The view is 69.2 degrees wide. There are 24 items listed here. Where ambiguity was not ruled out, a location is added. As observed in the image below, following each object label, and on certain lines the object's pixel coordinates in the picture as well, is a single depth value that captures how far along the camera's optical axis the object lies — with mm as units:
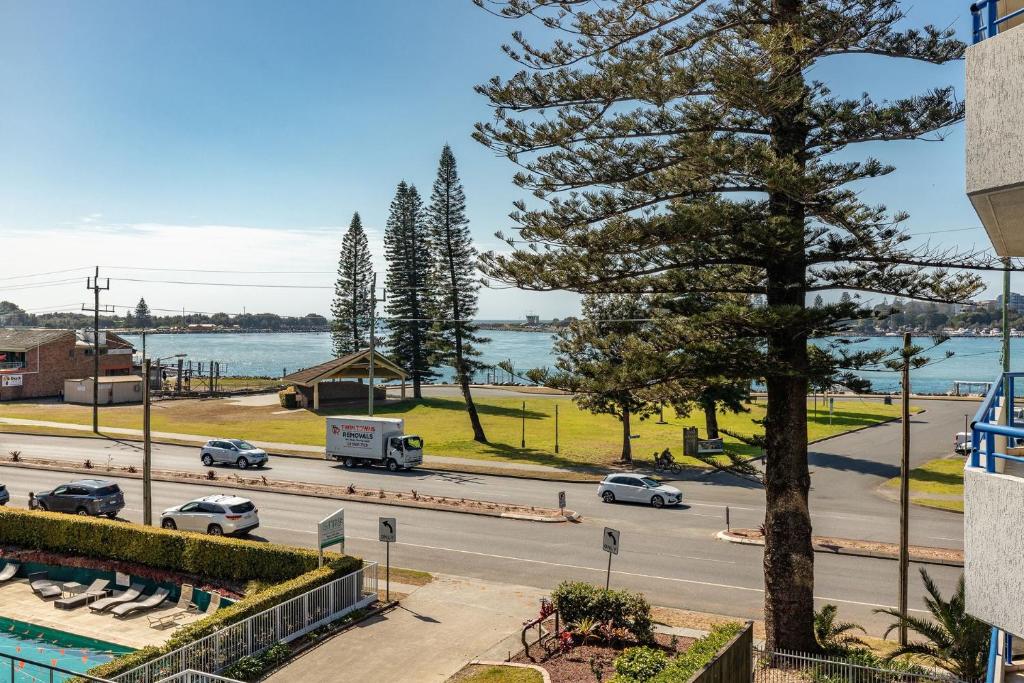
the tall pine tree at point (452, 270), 55781
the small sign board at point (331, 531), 19125
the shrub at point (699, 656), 11008
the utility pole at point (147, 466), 24141
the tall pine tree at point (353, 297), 81875
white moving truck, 38750
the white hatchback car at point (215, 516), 25109
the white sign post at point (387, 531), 19328
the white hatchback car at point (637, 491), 31109
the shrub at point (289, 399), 62188
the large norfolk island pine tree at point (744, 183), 13906
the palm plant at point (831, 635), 15041
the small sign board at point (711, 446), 42562
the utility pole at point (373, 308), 44634
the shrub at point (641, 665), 11641
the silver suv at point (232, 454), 38500
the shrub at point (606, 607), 16281
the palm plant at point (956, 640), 12680
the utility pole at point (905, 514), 15594
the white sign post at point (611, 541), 18031
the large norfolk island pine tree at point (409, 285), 71375
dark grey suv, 27781
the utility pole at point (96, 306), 49472
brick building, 66062
